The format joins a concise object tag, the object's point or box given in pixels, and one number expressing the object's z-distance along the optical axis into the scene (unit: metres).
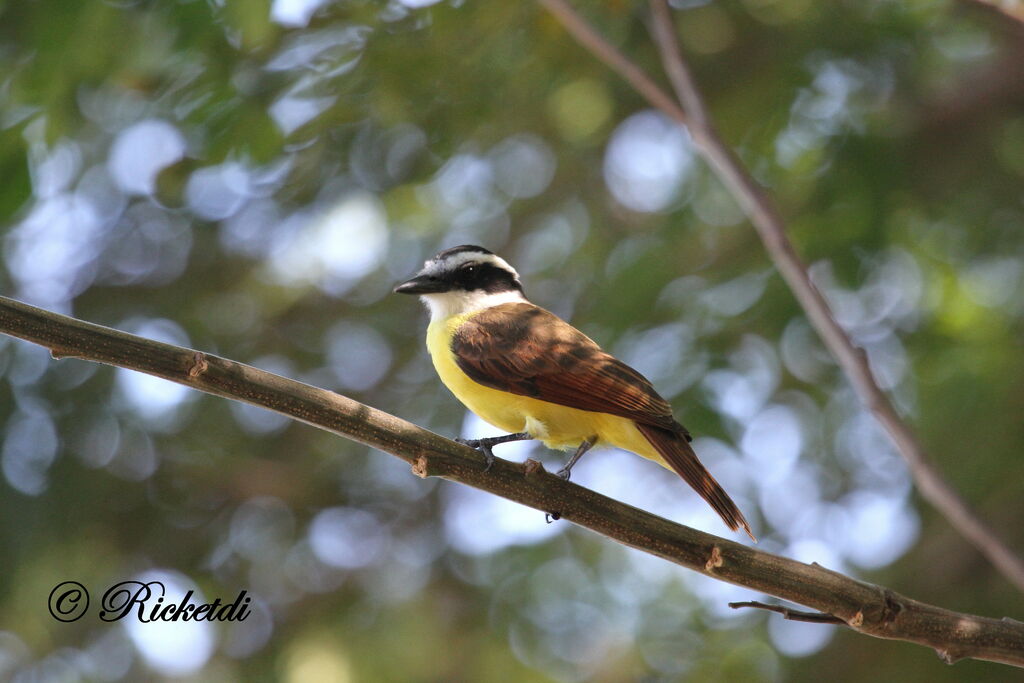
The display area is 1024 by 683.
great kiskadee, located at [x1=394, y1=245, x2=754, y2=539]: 7.44
